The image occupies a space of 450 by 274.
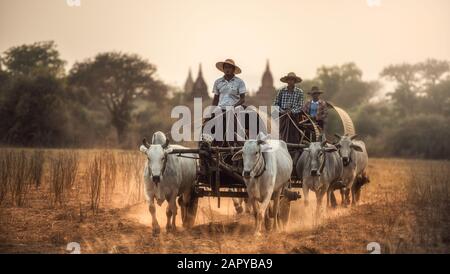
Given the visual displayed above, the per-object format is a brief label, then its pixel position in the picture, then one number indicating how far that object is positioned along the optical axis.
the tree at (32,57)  42.00
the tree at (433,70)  46.56
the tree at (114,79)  40.34
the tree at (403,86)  43.53
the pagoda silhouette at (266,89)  37.43
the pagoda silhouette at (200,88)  37.62
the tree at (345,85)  49.31
